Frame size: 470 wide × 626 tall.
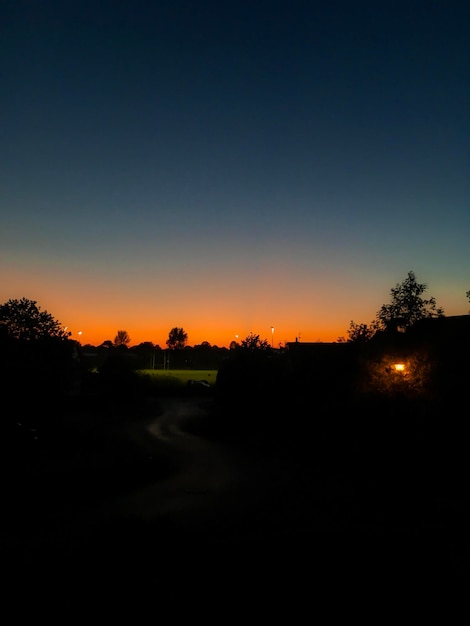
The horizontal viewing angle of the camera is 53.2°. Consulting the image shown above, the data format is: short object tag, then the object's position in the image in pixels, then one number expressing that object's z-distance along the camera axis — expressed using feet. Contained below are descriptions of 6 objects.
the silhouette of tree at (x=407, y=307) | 91.61
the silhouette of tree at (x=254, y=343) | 134.82
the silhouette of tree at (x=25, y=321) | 78.64
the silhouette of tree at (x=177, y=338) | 624.18
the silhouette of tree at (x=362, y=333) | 106.27
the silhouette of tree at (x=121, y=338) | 639.35
